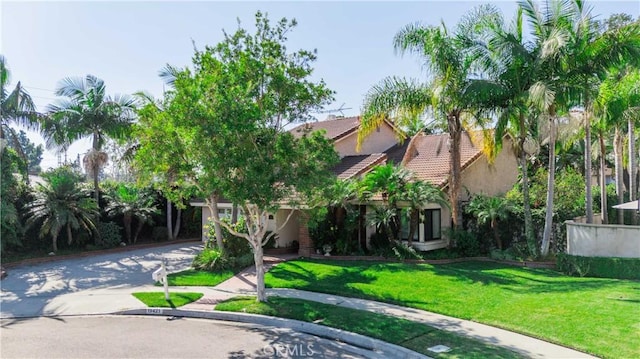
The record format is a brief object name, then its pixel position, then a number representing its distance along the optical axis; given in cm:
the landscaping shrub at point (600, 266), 1383
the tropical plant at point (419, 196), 1684
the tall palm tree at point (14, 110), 2012
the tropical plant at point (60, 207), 1948
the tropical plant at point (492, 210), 1740
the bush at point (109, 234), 2230
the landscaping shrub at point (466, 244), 1788
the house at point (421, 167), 1922
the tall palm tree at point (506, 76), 1589
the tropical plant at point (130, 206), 2331
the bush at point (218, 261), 1630
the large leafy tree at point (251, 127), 1023
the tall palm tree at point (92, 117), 2261
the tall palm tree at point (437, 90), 1686
